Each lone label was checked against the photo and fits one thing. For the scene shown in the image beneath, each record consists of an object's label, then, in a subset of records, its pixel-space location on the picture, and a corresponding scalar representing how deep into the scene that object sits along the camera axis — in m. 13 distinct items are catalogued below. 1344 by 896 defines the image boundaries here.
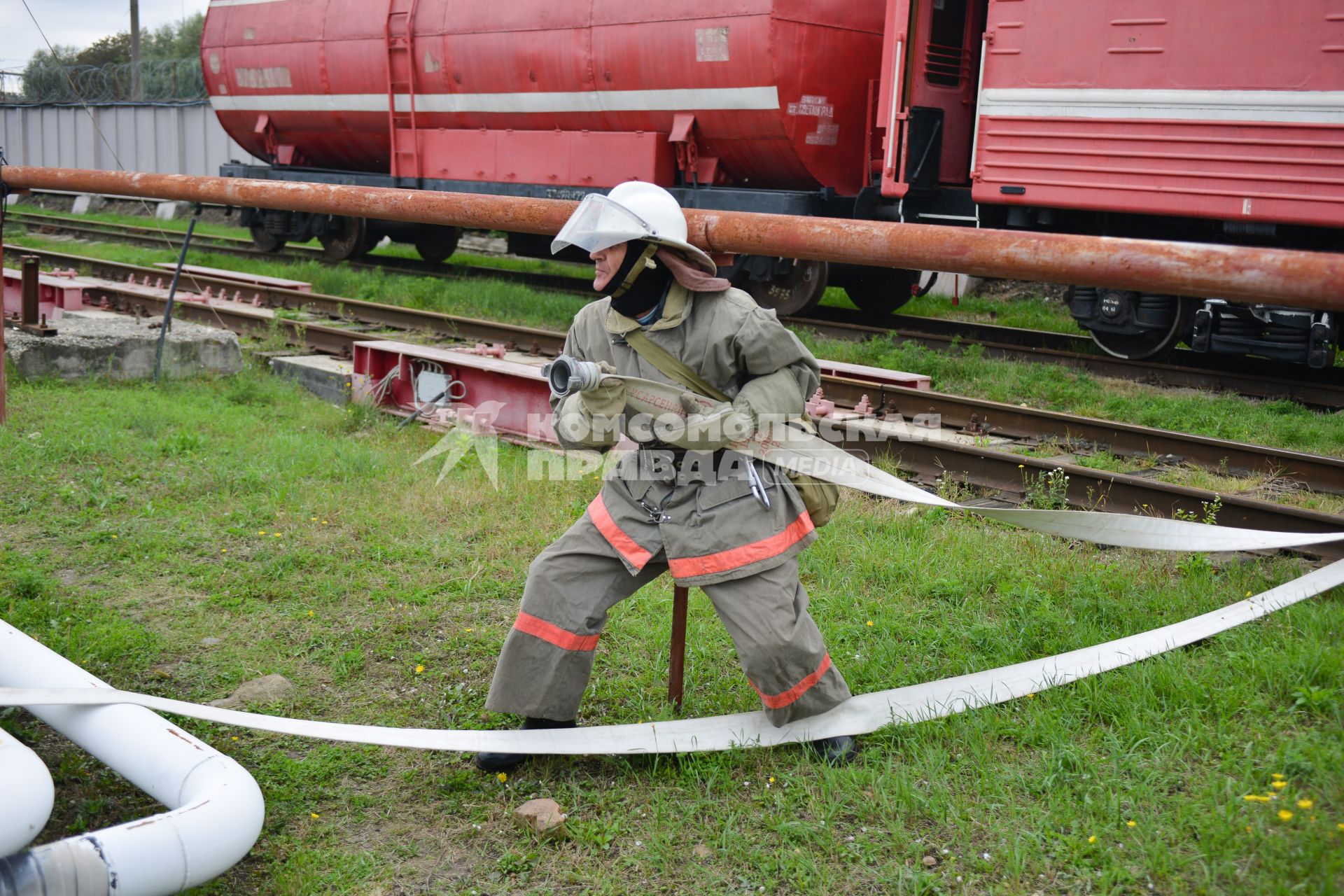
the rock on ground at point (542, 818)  2.99
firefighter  2.94
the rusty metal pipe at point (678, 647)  3.32
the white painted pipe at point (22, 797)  2.18
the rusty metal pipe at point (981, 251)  2.48
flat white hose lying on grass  3.06
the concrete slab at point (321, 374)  8.16
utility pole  26.80
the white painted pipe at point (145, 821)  2.20
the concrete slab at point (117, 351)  8.05
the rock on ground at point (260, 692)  3.73
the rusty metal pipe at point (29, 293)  8.56
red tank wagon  7.72
